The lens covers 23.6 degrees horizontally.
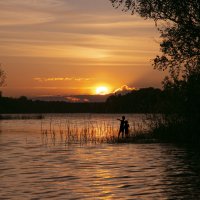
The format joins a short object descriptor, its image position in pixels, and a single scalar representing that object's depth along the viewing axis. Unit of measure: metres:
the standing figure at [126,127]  47.79
